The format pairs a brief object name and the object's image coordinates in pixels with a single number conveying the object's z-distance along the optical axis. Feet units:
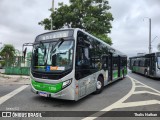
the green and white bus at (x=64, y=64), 19.66
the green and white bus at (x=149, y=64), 48.44
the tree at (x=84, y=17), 62.80
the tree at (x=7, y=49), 172.90
